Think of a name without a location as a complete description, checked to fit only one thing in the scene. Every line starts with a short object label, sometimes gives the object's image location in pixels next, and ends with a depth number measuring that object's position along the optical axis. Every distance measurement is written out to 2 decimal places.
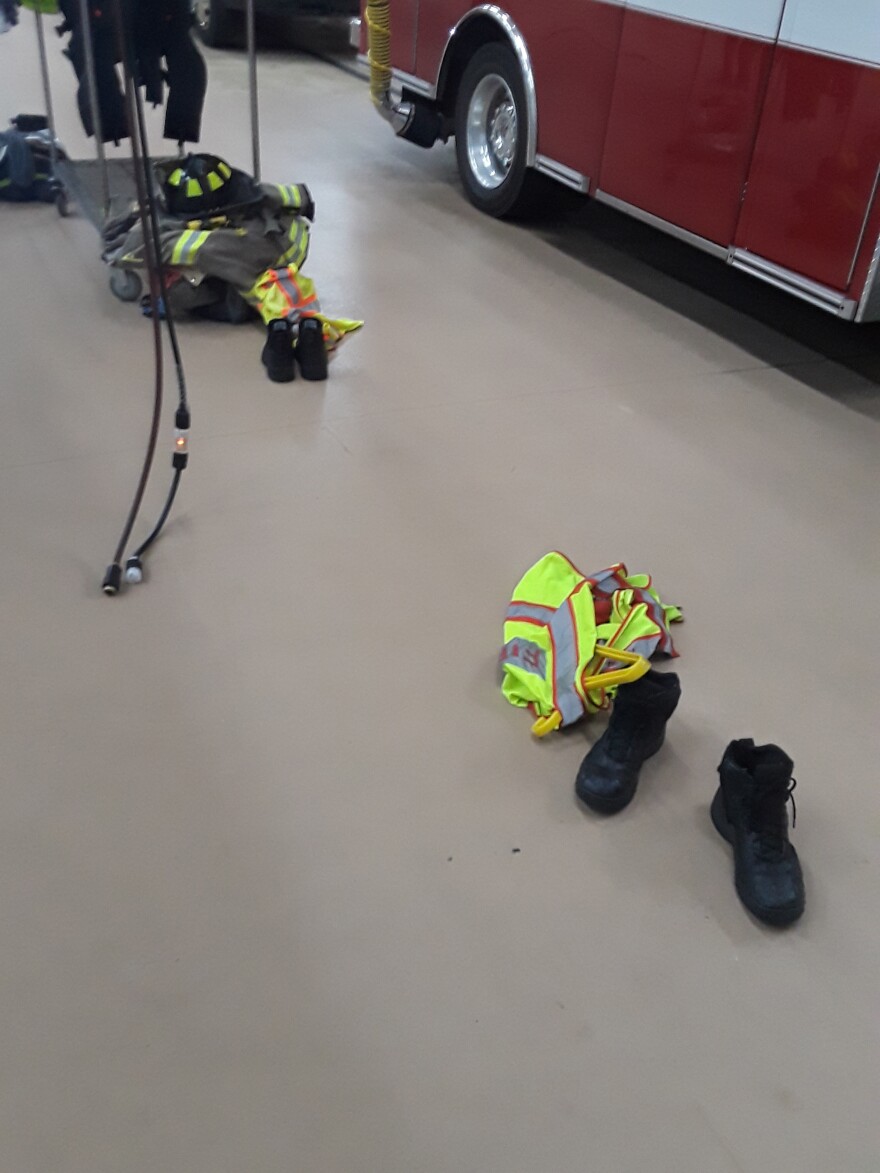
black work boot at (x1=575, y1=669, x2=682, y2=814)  2.23
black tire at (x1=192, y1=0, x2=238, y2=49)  9.60
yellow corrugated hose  6.21
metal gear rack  4.38
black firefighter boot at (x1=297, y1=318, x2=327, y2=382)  3.92
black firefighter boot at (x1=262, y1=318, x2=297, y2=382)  3.91
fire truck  3.64
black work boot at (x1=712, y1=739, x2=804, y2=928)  2.02
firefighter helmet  4.25
